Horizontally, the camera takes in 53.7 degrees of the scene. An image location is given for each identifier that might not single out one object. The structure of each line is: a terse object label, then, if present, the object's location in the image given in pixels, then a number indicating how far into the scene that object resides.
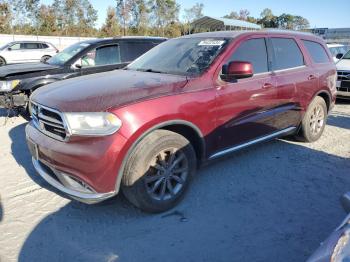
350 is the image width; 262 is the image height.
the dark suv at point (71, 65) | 6.80
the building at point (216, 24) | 37.18
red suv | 3.10
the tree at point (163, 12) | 52.03
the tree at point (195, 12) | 56.69
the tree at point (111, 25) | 46.56
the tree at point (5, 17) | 39.08
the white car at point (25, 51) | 18.30
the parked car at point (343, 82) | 8.91
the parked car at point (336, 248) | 1.50
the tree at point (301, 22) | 65.15
